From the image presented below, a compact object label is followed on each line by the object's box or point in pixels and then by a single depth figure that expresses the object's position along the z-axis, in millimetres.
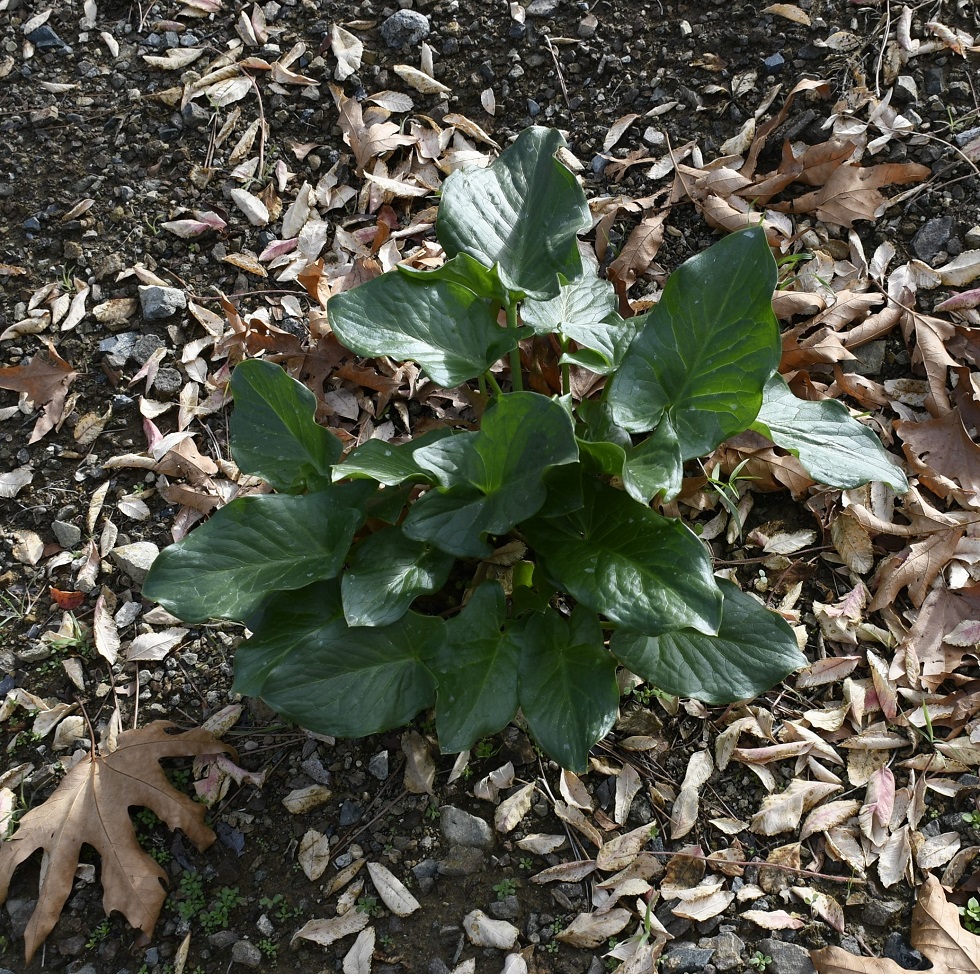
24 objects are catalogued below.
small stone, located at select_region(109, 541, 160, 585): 1724
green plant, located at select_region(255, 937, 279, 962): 1579
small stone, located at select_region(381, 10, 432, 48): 1943
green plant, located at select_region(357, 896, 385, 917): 1591
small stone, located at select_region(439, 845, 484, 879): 1601
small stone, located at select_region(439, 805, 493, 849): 1609
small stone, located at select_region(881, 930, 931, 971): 1558
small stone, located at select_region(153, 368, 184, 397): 1810
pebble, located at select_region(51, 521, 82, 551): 1746
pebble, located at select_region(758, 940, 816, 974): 1557
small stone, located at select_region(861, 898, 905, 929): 1573
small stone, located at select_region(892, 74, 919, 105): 1866
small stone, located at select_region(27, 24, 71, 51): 1963
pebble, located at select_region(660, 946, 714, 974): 1558
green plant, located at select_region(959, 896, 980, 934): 1566
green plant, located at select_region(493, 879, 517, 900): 1591
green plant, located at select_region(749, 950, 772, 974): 1560
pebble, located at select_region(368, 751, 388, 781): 1638
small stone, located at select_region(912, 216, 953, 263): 1815
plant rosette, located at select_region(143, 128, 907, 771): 1536
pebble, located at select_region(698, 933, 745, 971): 1561
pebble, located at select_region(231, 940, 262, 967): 1575
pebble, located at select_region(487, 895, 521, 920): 1584
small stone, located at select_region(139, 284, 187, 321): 1832
